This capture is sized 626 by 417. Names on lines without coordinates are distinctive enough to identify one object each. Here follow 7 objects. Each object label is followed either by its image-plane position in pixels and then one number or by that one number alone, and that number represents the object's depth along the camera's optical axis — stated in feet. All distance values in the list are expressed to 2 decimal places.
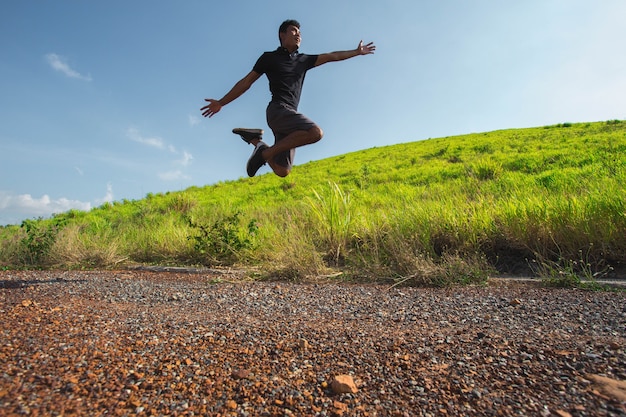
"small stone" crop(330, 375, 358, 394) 5.36
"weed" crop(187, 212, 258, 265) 21.75
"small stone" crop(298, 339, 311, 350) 6.91
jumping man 13.62
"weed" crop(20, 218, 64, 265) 24.41
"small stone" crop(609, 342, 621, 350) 6.50
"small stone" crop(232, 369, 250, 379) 5.79
